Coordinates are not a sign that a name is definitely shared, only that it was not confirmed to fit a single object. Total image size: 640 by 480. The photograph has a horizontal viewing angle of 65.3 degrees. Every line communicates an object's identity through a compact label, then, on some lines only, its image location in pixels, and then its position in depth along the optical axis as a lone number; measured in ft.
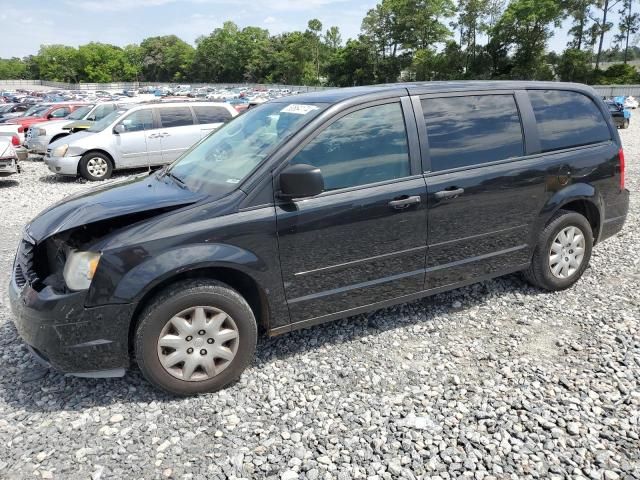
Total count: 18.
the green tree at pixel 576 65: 200.44
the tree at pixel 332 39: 360.69
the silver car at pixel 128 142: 37.81
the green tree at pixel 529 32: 203.62
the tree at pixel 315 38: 346.33
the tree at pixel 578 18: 215.92
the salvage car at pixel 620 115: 79.25
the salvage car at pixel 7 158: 35.94
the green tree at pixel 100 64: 419.95
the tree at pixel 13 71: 491.31
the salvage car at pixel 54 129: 49.49
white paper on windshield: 11.79
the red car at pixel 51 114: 61.85
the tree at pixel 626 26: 233.35
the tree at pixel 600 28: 224.74
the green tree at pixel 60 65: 424.87
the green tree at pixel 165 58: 448.37
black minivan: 9.78
